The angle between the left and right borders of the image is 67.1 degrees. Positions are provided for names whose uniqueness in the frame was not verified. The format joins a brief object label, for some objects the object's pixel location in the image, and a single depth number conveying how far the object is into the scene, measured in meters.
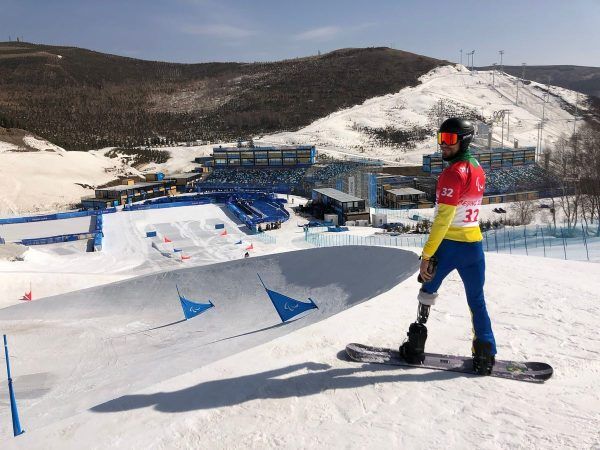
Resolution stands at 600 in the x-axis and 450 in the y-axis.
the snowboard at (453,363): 4.18
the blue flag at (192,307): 9.96
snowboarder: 4.15
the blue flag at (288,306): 7.90
